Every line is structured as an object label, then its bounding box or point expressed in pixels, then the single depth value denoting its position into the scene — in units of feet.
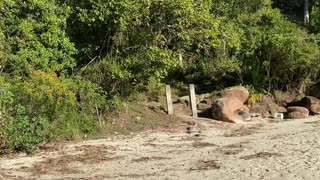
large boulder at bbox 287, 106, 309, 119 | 66.95
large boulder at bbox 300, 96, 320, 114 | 69.29
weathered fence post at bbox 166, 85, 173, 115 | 64.59
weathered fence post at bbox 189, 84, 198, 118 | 65.36
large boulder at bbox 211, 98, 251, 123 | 62.90
